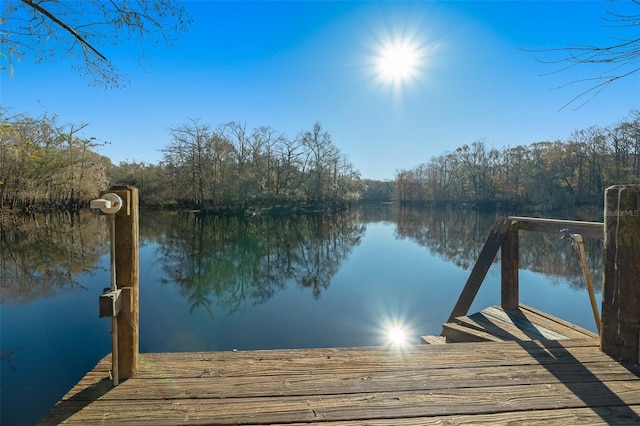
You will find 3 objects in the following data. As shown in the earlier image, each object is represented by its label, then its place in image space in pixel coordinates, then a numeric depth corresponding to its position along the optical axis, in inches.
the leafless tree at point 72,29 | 112.7
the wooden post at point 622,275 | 76.2
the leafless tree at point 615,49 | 50.4
